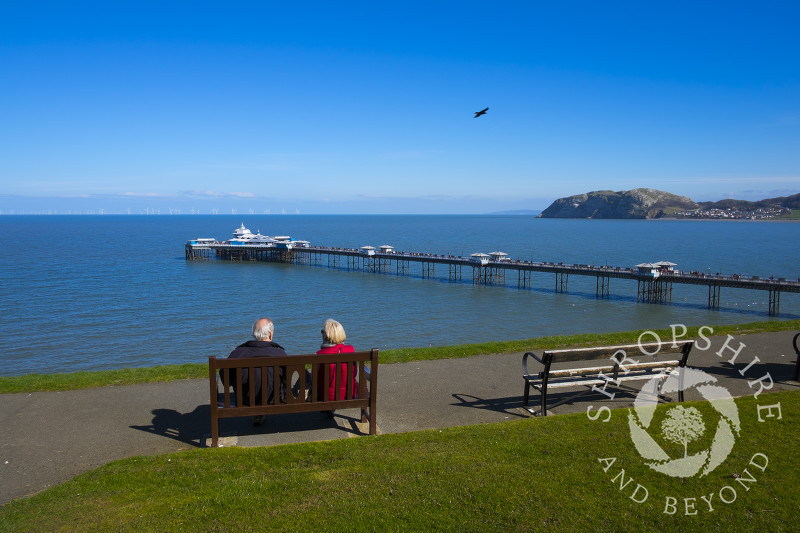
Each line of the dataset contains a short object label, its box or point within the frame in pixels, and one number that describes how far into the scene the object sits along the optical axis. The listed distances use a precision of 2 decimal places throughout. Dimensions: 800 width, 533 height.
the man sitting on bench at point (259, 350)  6.47
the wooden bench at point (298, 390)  6.21
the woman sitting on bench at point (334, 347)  6.77
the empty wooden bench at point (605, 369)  7.13
